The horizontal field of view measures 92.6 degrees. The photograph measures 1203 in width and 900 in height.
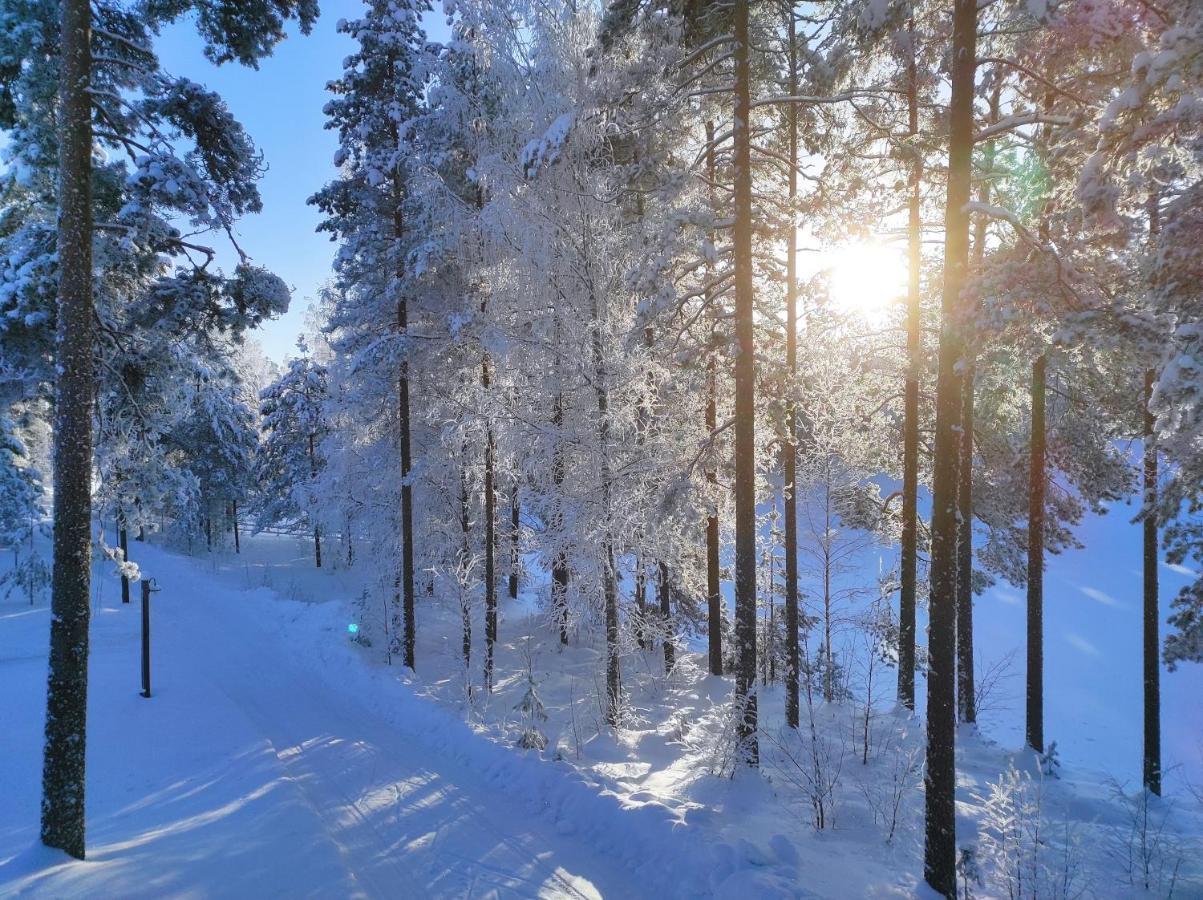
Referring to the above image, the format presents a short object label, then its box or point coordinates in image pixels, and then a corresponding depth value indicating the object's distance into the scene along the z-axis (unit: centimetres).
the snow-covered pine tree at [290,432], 3462
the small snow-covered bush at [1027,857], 568
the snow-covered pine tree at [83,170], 561
